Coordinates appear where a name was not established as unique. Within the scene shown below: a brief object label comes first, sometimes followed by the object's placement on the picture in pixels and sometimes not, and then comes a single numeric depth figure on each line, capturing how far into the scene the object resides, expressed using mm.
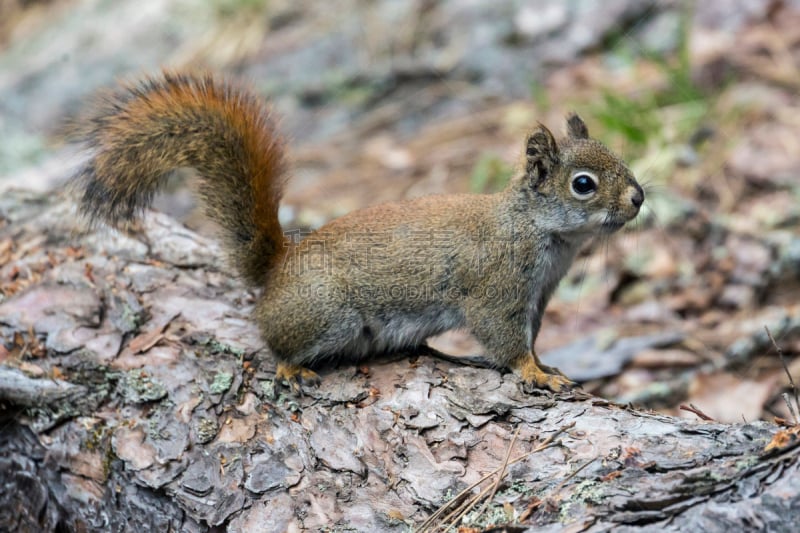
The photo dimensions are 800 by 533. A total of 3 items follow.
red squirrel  5887
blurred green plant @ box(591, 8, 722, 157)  10203
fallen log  3977
